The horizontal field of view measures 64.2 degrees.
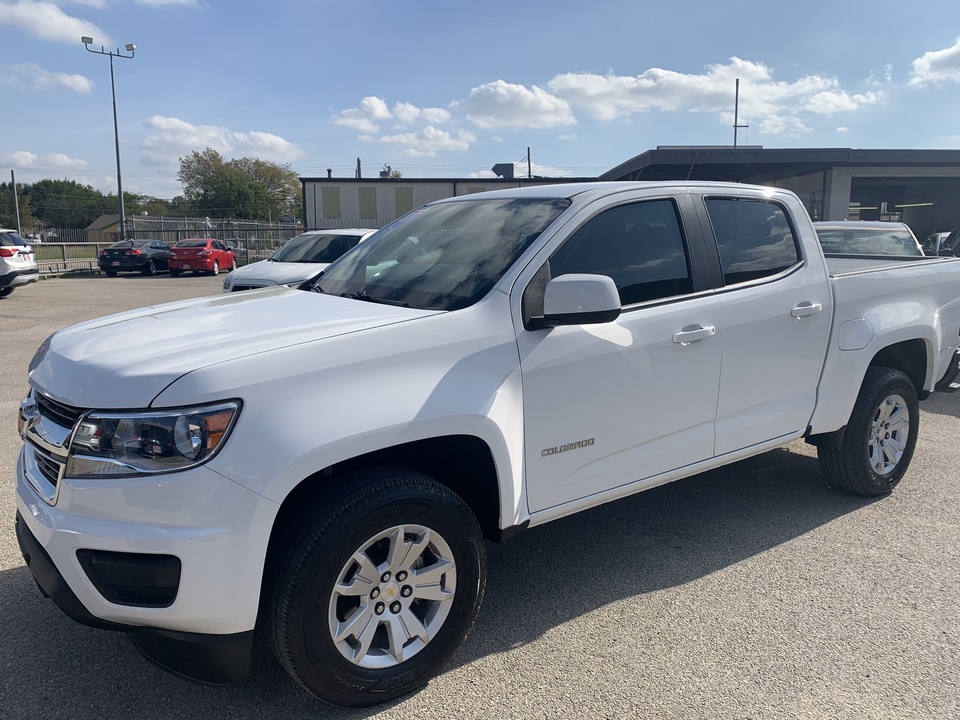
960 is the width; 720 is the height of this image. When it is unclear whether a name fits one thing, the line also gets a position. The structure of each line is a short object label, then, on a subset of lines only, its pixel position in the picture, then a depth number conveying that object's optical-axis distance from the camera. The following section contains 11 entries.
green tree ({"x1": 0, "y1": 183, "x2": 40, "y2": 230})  76.82
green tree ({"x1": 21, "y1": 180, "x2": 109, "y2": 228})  104.19
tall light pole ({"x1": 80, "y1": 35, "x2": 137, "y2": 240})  33.86
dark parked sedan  28.47
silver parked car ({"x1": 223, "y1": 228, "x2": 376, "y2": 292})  10.45
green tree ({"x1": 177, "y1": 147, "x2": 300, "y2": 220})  86.69
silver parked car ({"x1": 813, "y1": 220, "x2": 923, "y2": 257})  10.12
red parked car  28.80
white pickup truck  2.39
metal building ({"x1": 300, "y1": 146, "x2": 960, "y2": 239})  22.55
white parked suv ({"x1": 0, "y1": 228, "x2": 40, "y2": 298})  16.55
